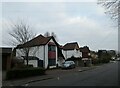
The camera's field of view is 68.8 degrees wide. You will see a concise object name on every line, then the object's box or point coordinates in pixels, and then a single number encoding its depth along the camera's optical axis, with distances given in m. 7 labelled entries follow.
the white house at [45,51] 18.27
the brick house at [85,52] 35.20
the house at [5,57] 14.29
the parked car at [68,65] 18.27
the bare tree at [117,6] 6.20
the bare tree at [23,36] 14.47
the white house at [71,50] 29.26
